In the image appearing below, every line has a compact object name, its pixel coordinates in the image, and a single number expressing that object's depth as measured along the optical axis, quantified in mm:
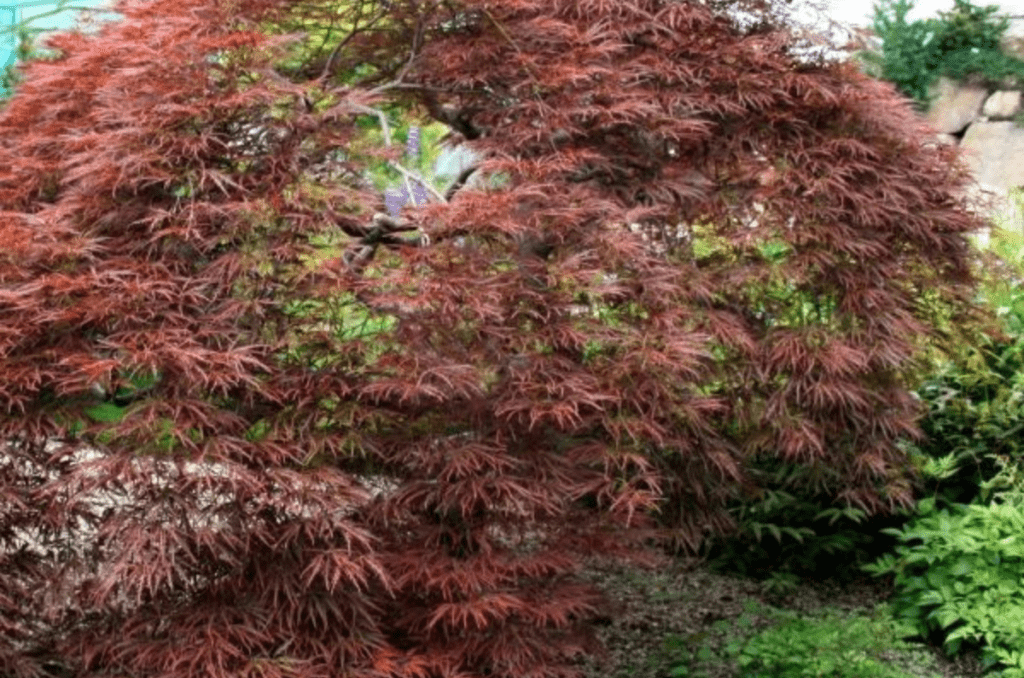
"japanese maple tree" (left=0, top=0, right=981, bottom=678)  3094
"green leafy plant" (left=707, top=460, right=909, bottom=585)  5125
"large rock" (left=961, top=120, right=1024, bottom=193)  10578
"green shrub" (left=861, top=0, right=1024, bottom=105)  10742
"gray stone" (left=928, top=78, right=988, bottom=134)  10922
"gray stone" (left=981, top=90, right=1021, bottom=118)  10812
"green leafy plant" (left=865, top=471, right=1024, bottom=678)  4469
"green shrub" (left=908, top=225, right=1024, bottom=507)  4980
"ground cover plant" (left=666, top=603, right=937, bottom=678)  4230
